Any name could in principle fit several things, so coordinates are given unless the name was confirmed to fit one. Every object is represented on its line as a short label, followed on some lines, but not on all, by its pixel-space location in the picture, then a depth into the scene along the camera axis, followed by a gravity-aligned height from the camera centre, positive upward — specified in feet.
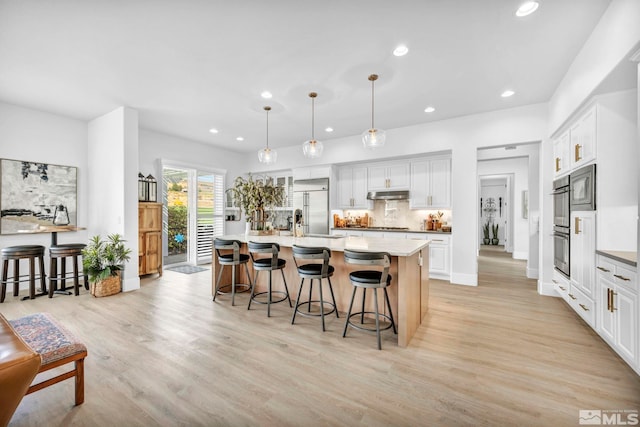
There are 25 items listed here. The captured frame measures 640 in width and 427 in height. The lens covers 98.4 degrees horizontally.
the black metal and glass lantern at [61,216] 15.37 -0.21
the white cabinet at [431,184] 17.53 +1.85
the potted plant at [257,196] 13.04 +0.77
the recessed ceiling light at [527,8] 7.26 +5.49
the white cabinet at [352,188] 20.47 +1.86
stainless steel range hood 18.69 +1.18
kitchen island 8.54 -2.20
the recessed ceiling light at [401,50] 9.18 +5.49
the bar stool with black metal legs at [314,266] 9.63 -1.95
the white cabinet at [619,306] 6.71 -2.55
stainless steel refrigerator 21.18 +0.73
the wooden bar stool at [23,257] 12.51 -2.28
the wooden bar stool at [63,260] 13.51 -2.43
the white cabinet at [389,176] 18.93 +2.54
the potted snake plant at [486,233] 32.37 -2.48
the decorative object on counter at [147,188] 17.21 +1.52
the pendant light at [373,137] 10.95 +2.99
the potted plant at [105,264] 13.25 -2.59
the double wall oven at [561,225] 11.18 -0.56
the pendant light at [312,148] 12.06 +2.81
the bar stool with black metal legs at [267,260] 10.89 -1.97
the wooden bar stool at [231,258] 12.05 -2.07
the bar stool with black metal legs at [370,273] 8.44 -2.02
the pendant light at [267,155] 13.21 +2.75
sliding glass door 21.44 -0.07
